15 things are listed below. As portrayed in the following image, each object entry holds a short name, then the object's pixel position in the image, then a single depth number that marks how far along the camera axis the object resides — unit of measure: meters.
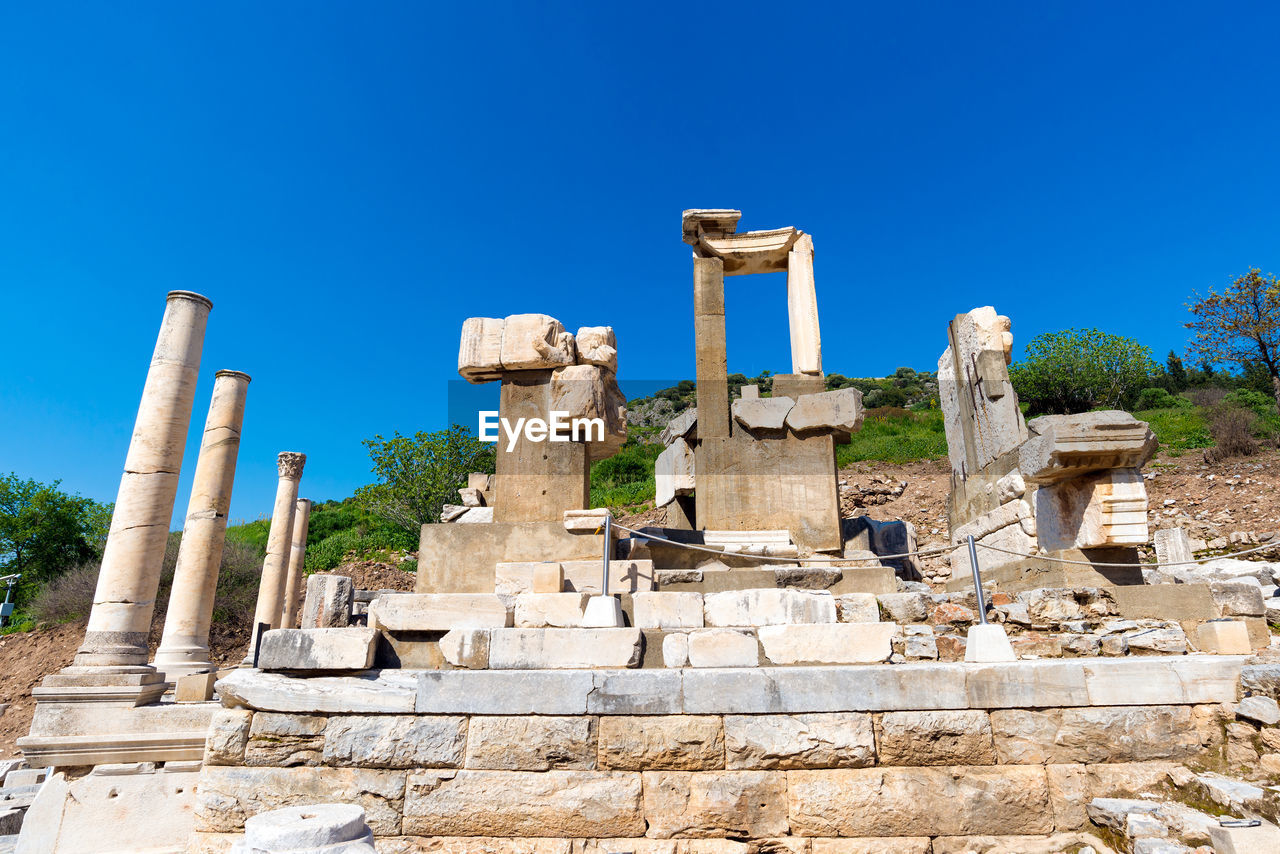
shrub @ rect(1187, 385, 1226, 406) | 26.98
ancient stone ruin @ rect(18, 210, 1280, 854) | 3.58
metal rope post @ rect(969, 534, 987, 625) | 4.01
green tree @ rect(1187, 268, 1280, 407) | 23.55
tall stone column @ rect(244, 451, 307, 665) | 13.13
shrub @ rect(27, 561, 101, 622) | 19.56
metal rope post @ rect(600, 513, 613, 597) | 4.46
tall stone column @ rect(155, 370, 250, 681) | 8.60
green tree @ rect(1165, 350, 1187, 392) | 34.88
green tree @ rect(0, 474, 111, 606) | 24.89
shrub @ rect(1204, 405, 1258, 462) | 18.59
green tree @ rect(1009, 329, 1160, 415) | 29.44
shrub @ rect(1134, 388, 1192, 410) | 28.98
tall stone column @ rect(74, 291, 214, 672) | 6.70
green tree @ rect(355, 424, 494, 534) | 22.48
